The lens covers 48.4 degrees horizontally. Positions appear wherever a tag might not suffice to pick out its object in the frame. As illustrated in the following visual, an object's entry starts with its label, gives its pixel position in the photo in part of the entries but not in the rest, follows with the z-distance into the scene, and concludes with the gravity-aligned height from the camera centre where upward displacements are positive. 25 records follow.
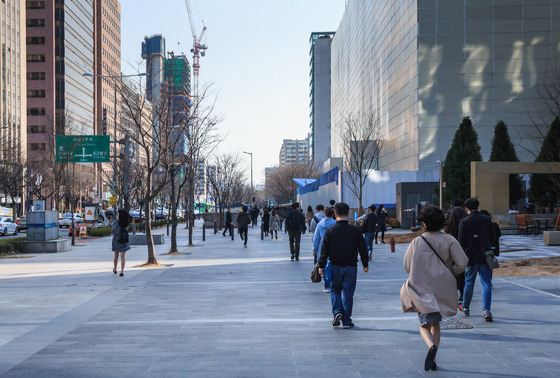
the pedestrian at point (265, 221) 33.09 -1.24
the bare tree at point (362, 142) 44.50 +5.10
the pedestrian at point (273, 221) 32.00 -1.21
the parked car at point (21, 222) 47.72 -1.82
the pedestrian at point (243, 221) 27.10 -1.00
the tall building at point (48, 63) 89.50 +19.92
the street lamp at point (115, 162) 20.73 +2.39
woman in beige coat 5.82 -0.74
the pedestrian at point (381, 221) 24.14 -0.95
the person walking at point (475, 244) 8.64 -0.65
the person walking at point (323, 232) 10.92 -0.60
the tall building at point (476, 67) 47.50 +10.00
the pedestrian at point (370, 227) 19.06 -0.89
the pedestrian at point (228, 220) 34.91 -1.27
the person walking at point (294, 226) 18.20 -0.83
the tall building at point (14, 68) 72.19 +15.86
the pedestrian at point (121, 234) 14.63 -0.83
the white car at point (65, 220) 52.46 -1.80
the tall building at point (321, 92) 148.75 +25.58
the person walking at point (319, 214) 15.48 -0.40
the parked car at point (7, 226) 39.62 -1.79
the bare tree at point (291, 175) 96.96 +3.62
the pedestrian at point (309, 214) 34.76 -0.96
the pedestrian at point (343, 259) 8.11 -0.80
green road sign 32.44 +2.75
